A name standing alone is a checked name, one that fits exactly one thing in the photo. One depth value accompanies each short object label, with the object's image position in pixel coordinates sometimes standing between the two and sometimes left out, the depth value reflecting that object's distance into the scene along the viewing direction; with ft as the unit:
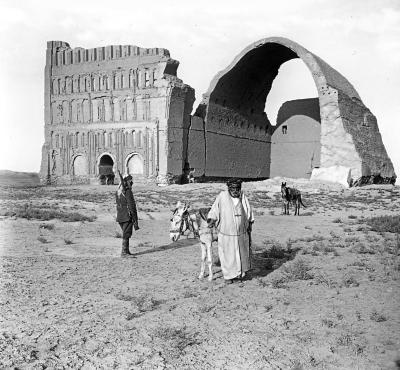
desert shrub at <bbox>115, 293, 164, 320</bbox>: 19.61
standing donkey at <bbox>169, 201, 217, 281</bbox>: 26.04
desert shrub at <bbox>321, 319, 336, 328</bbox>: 18.08
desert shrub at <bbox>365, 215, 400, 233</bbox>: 44.68
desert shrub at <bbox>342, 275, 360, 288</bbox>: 24.09
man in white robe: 24.59
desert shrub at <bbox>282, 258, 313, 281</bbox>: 25.71
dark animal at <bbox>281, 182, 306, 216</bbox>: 60.48
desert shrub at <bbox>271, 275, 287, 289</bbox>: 24.00
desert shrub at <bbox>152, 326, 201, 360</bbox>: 15.48
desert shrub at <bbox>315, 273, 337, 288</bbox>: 24.25
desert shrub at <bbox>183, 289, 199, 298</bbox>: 22.41
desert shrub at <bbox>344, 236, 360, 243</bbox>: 37.95
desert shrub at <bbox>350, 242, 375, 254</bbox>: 33.09
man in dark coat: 32.04
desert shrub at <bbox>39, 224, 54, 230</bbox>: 44.01
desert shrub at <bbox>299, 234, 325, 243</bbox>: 38.96
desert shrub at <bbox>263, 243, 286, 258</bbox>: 32.63
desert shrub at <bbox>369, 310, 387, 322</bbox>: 18.73
